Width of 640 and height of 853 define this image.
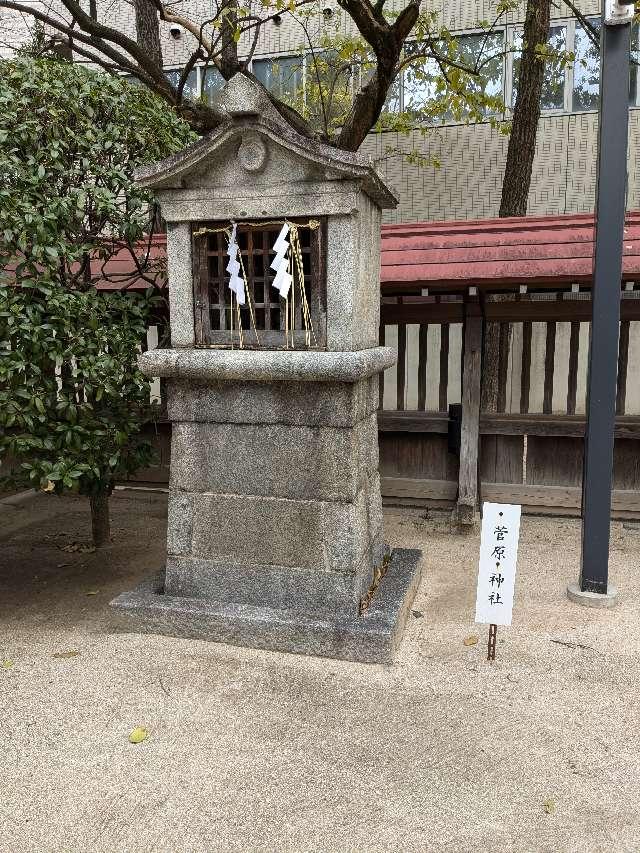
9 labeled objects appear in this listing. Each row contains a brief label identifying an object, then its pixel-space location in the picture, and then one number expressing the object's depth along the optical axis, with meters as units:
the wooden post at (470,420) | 6.90
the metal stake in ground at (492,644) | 4.22
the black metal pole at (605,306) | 4.76
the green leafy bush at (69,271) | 4.55
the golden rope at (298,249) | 4.25
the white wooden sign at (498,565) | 4.05
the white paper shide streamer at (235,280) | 4.38
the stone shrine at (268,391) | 4.18
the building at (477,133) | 11.64
